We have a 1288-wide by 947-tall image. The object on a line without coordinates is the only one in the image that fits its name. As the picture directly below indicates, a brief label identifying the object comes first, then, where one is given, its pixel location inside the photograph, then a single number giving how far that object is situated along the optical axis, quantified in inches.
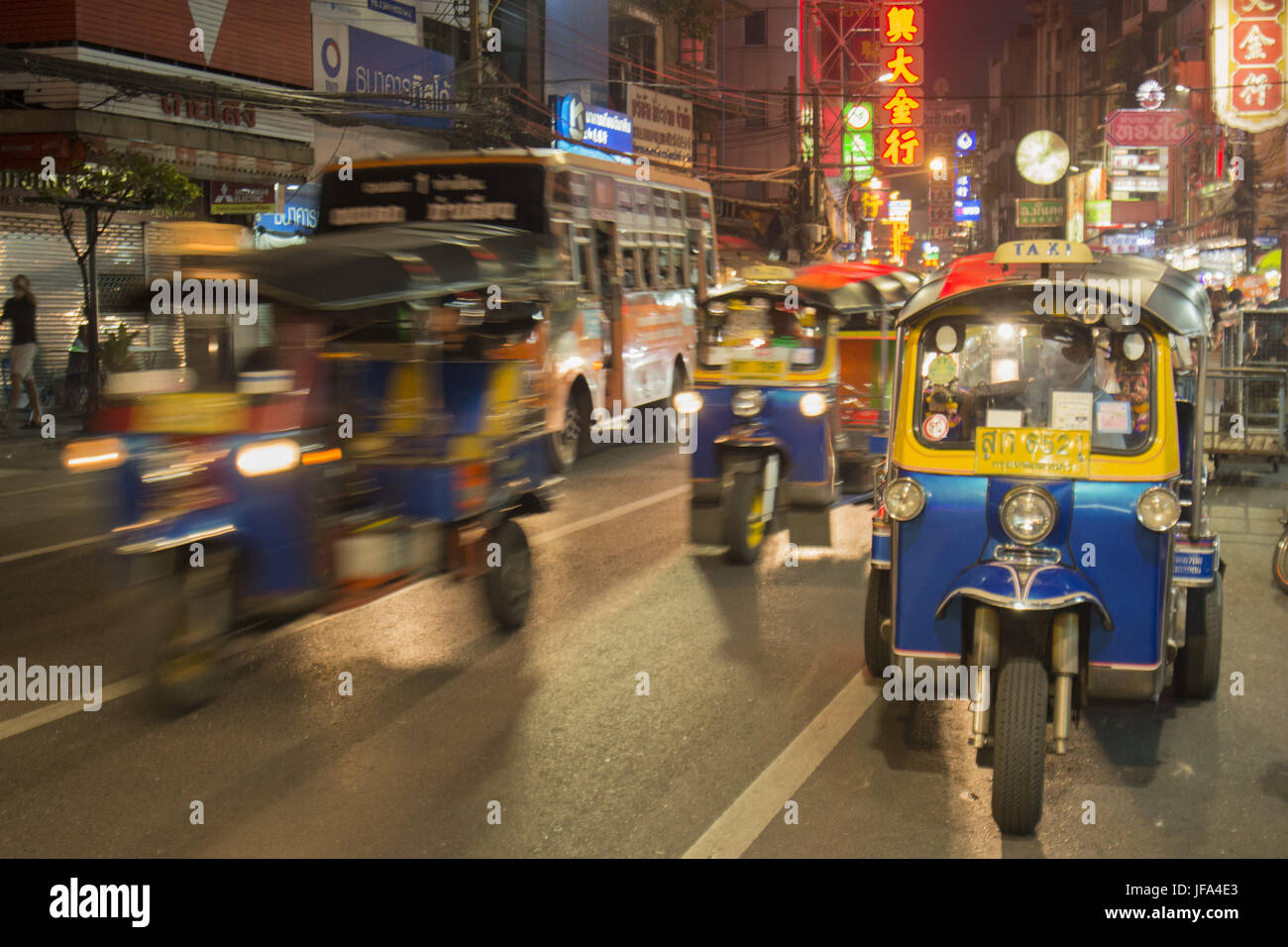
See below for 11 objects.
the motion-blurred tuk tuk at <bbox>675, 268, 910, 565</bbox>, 392.2
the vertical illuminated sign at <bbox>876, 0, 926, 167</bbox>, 1820.9
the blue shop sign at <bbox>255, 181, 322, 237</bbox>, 857.5
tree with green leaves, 657.6
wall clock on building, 1216.2
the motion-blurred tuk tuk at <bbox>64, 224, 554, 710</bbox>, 236.8
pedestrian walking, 666.2
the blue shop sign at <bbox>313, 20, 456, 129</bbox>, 874.1
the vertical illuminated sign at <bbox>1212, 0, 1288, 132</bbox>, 919.7
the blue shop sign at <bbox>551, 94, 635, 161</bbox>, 1037.8
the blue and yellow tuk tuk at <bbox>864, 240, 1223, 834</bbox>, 199.2
